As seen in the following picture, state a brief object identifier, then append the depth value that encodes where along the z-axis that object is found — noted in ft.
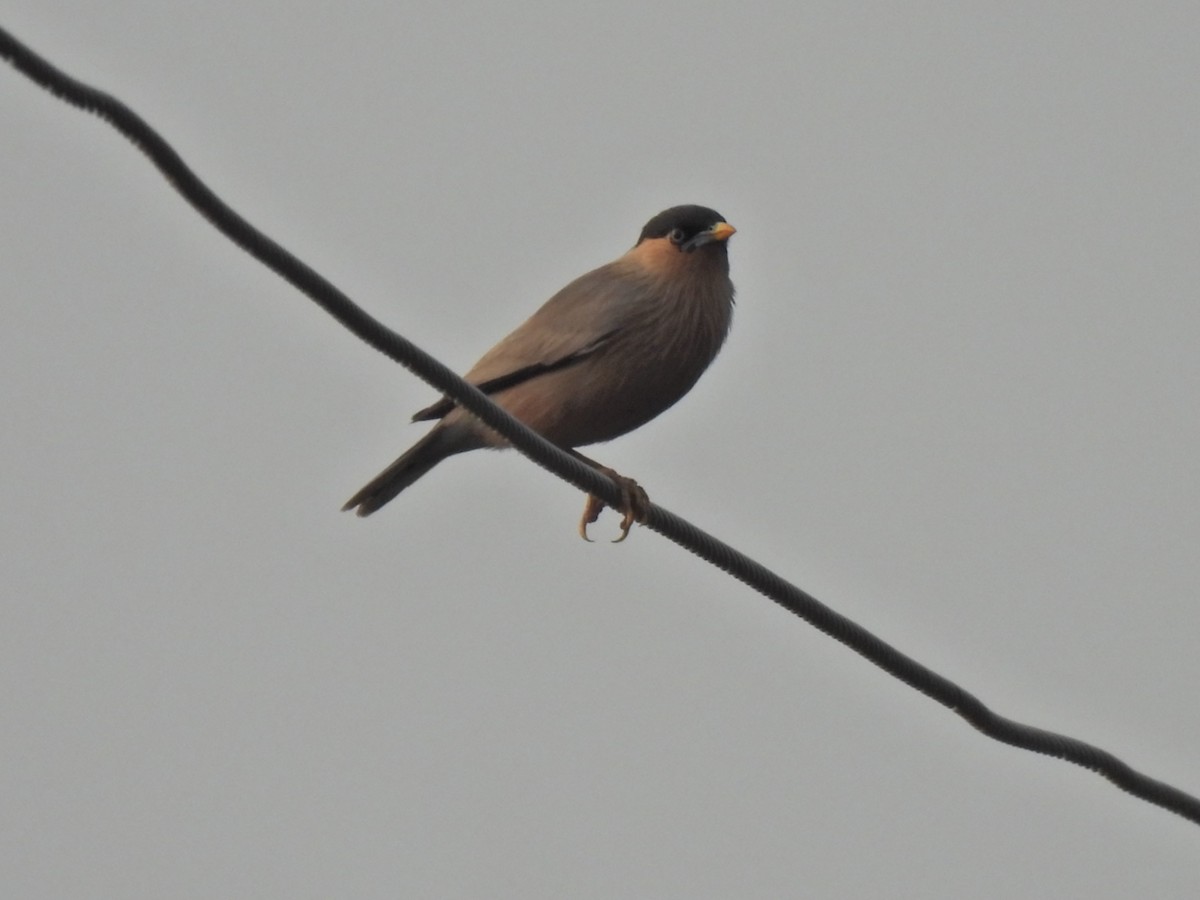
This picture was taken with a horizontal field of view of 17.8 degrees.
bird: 46.57
